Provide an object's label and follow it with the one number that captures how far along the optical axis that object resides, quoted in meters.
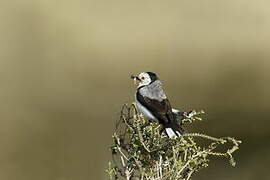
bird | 6.64
